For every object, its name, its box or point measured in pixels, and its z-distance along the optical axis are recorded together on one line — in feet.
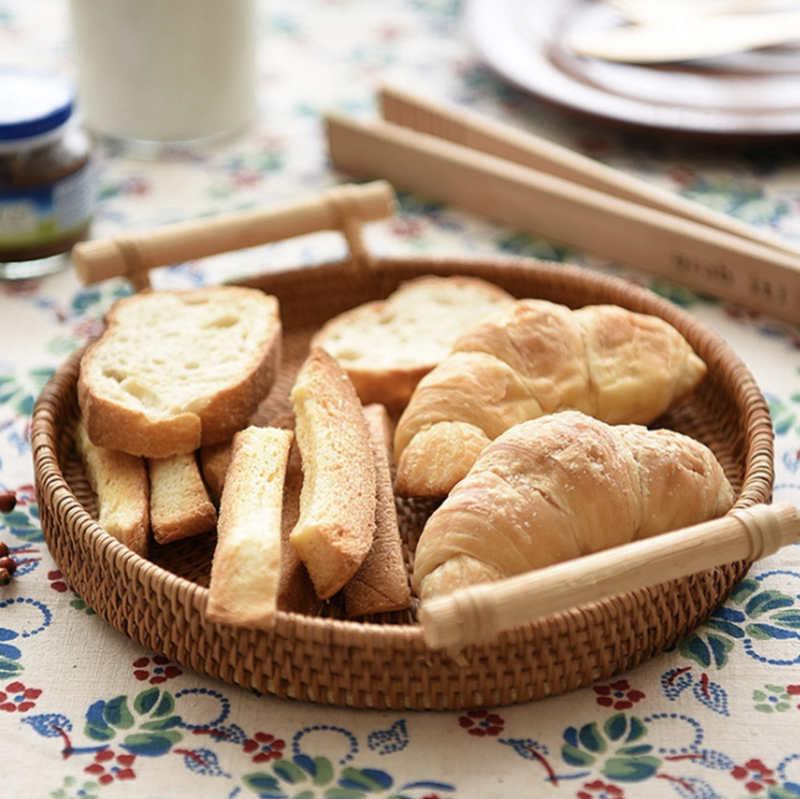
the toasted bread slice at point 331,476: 2.38
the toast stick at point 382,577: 2.41
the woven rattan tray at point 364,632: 2.32
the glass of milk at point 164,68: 3.26
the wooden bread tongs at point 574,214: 2.98
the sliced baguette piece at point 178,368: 2.57
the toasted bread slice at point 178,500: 2.50
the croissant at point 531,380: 2.54
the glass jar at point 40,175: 3.00
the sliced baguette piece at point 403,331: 2.74
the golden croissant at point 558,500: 2.36
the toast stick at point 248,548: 2.30
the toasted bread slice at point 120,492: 2.48
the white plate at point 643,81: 3.29
